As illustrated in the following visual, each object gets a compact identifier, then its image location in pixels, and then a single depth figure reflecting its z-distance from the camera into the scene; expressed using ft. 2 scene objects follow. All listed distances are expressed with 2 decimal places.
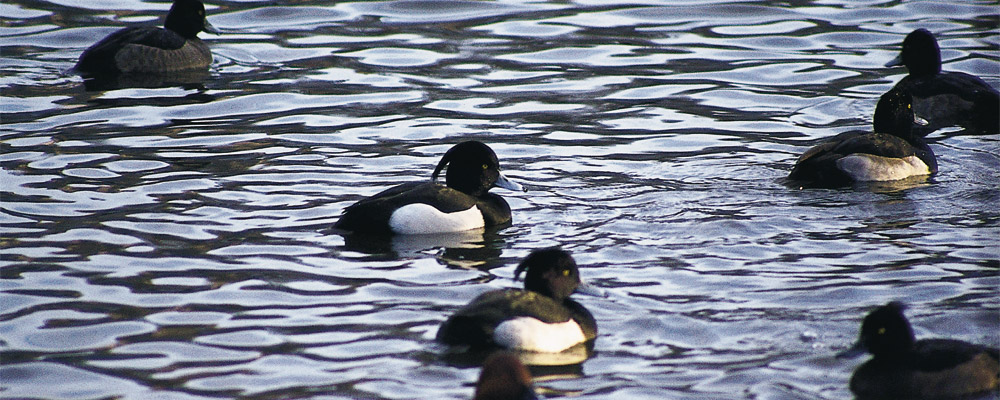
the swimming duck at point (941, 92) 76.95
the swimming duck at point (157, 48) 87.86
